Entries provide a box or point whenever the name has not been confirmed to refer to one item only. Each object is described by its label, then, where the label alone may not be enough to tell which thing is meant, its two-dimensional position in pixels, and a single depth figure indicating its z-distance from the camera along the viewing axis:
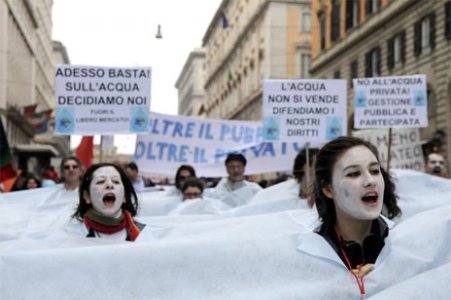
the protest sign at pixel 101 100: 8.44
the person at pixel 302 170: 6.97
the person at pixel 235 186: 8.30
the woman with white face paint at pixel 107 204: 4.79
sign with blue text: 11.12
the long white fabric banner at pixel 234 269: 3.02
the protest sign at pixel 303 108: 8.95
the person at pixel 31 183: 10.37
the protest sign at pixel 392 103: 9.72
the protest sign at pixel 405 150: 11.48
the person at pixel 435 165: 8.45
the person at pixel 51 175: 17.00
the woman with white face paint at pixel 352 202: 3.09
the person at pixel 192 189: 7.53
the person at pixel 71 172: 7.54
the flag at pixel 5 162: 11.02
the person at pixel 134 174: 9.70
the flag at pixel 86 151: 11.61
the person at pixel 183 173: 8.51
